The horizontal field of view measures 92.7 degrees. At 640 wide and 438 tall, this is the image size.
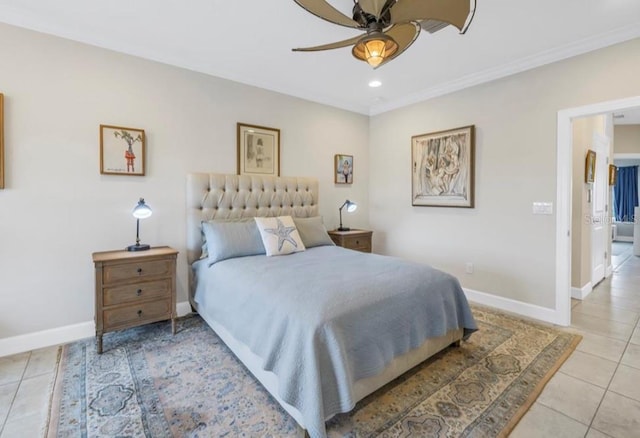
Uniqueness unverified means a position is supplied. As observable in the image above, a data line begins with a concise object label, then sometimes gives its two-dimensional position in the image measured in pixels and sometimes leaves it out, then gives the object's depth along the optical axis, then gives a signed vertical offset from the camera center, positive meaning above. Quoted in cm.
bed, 155 -61
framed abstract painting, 359 +59
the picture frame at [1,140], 233 +57
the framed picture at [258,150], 355 +78
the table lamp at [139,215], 267 +0
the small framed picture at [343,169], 450 +69
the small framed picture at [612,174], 475 +64
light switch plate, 302 +7
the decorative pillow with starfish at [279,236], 303 -21
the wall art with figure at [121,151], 274 +59
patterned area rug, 167 -114
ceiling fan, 165 +112
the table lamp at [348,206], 417 +11
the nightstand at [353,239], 409 -33
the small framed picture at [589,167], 379 +60
